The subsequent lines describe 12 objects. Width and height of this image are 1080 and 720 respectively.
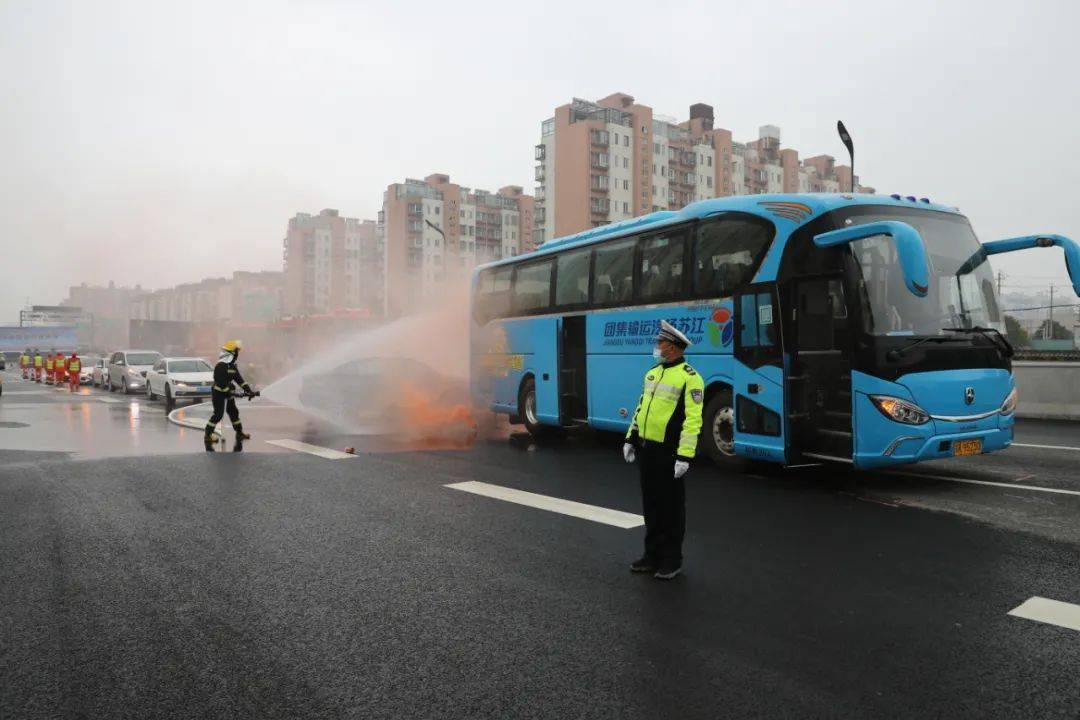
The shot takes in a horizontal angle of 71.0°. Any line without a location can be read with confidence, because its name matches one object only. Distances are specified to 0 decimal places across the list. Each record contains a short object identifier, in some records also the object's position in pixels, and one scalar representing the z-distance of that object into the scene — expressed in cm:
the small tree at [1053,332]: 6988
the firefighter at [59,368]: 3670
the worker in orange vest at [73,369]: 3159
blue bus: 786
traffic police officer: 529
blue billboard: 8400
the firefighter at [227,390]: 1215
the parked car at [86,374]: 3729
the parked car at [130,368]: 2823
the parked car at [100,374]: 3302
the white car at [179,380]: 2322
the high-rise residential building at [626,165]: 8469
